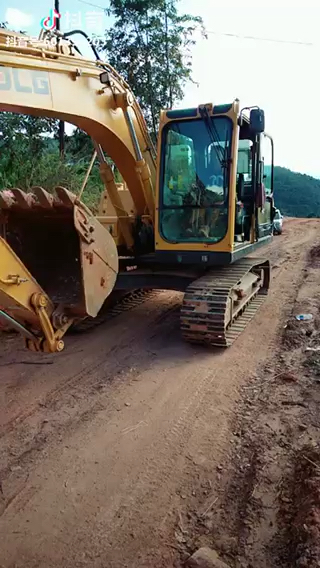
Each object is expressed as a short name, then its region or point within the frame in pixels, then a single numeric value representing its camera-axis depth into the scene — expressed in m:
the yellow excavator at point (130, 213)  3.31
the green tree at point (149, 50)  16.44
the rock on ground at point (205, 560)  2.18
